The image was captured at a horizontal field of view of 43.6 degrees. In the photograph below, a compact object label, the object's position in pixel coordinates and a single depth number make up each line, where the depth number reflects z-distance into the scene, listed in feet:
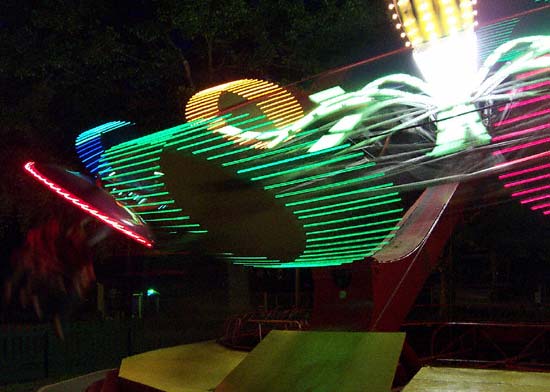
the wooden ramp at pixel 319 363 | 20.71
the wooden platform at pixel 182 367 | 30.66
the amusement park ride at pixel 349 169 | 25.32
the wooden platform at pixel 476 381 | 23.60
